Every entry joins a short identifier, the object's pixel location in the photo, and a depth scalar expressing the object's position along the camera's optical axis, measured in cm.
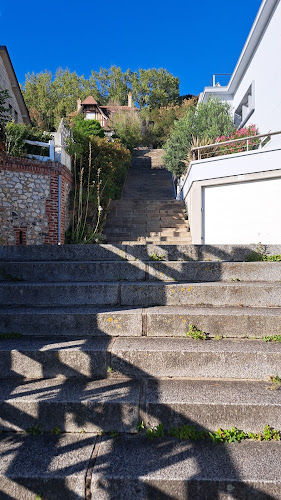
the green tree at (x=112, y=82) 3766
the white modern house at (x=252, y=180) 782
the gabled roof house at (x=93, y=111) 2873
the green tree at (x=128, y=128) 2123
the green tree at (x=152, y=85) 3616
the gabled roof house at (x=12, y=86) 1494
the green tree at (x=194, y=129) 1280
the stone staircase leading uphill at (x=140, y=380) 158
